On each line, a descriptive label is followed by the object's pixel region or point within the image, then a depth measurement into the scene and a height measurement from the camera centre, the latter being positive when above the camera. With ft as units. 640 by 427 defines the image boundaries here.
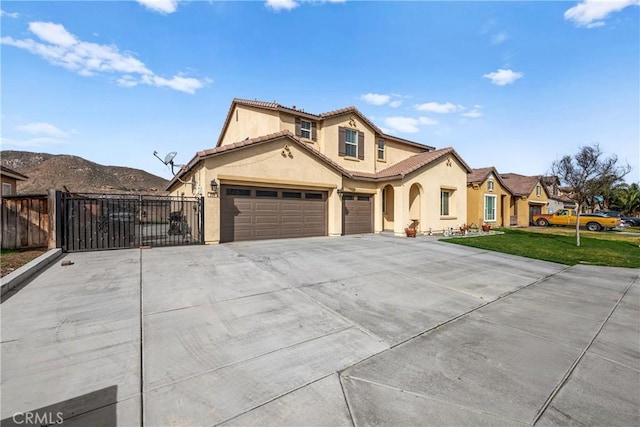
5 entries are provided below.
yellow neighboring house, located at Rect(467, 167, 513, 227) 71.20 +4.00
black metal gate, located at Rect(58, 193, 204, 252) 28.19 -1.49
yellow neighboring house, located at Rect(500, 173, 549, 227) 86.08 +4.06
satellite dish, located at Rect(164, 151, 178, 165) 38.65 +7.87
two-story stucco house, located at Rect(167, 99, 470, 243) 37.09 +5.37
